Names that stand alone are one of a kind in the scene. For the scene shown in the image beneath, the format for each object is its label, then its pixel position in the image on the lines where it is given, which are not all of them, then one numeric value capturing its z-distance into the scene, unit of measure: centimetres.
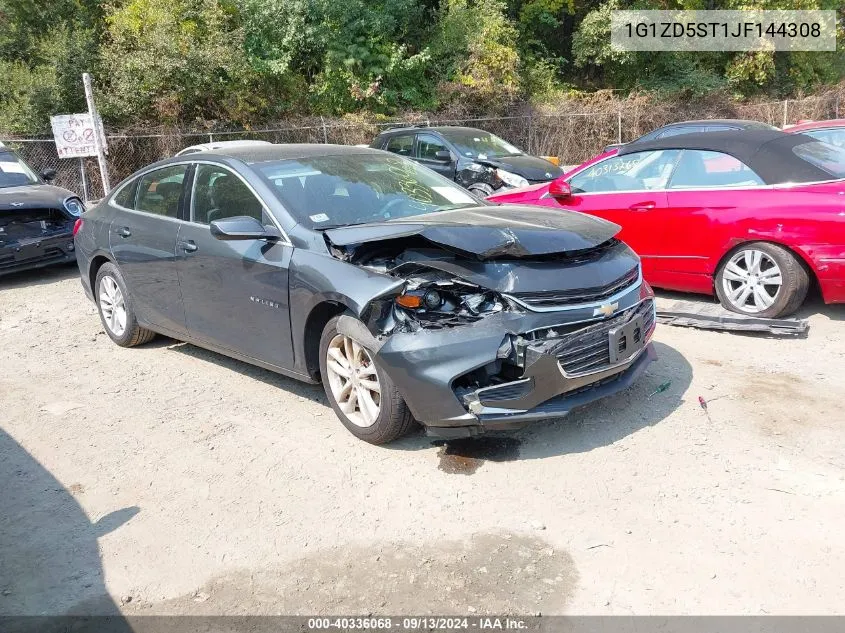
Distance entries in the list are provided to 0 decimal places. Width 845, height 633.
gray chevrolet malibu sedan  394
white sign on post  1371
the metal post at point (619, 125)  2536
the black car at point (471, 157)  1253
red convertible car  590
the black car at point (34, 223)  913
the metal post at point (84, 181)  1676
